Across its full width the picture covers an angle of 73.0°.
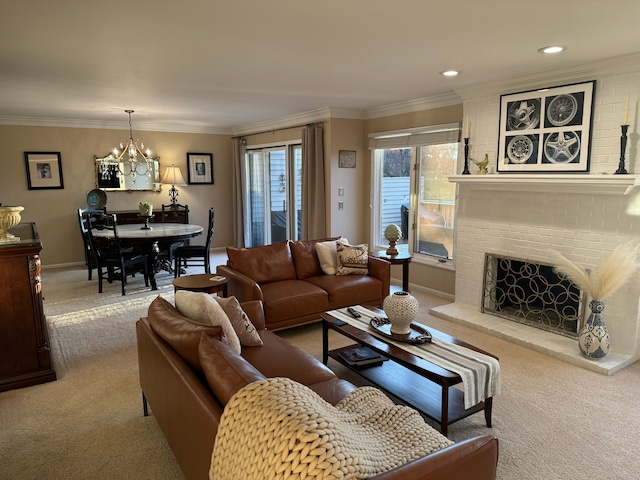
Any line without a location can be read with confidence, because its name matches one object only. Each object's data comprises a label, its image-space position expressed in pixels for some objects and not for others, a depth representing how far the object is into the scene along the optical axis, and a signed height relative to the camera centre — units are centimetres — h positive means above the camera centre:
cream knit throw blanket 115 -75
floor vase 340 -122
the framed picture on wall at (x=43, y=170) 686 +25
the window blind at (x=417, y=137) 491 +55
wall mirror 738 +15
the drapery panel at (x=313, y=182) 611 +1
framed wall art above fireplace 369 +45
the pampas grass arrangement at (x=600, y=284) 332 -83
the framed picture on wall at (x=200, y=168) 820 +30
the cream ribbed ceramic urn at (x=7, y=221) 318 -26
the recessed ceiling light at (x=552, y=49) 309 +94
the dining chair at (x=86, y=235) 583 -69
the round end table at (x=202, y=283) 353 -82
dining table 553 -65
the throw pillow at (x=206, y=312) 230 -69
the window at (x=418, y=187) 520 -8
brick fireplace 350 -50
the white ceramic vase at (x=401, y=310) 278 -83
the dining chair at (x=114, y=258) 548 -95
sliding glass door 724 -19
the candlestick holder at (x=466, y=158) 450 +24
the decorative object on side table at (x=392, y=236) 462 -58
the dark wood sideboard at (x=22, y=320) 305 -96
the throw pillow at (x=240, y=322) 258 -83
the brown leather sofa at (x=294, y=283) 387 -97
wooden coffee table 237 -129
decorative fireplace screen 396 -112
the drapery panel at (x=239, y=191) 825 -15
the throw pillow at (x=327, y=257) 451 -78
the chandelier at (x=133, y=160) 748 +44
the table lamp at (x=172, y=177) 761 +12
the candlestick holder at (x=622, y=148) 334 +24
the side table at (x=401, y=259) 451 -80
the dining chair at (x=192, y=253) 606 -96
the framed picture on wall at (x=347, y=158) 605 +34
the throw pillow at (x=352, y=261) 447 -82
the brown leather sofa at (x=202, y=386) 132 -87
